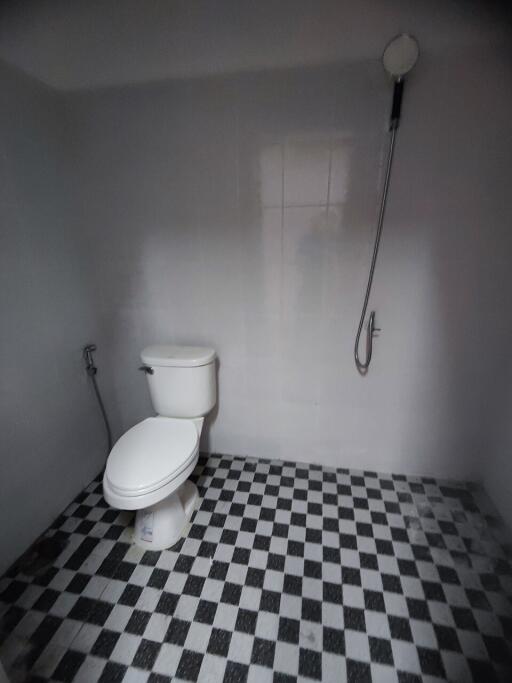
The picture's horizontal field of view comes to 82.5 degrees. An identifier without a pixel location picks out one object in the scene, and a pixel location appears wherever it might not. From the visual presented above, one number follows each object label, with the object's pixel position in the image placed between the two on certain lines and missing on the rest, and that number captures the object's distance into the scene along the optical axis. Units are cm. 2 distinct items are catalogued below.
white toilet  109
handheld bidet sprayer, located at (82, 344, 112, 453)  155
